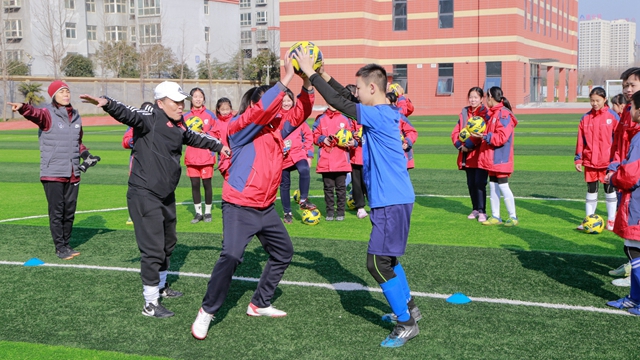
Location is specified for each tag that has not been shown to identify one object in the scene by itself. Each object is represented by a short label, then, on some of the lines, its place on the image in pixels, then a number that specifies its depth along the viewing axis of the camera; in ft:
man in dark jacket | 19.76
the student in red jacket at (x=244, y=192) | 17.87
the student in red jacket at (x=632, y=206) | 19.10
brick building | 202.69
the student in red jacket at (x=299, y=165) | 34.81
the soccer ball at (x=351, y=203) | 38.95
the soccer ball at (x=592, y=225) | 31.04
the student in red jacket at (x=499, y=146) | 32.04
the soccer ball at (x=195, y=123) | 33.47
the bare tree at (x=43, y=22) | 215.49
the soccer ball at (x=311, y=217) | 34.60
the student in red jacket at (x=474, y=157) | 34.06
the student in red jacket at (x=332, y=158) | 35.32
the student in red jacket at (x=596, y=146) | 31.17
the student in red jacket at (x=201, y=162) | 34.60
